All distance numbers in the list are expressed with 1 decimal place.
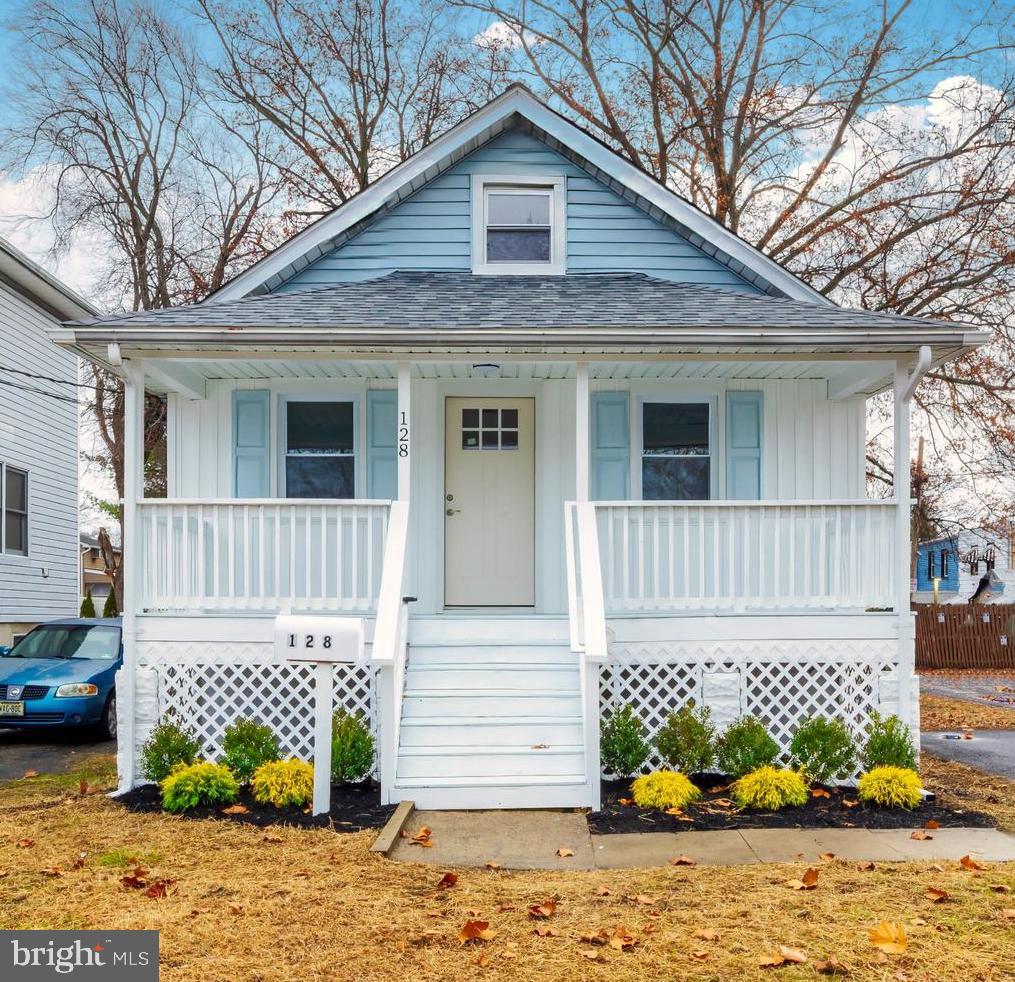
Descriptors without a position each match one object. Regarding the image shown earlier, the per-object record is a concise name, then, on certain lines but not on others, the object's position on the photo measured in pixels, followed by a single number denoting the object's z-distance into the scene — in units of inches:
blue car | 451.8
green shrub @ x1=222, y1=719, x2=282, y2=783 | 321.1
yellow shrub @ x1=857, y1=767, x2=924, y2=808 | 299.7
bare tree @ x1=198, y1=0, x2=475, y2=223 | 841.5
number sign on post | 285.9
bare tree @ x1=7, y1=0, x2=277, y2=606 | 827.4
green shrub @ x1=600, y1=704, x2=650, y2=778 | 326.3
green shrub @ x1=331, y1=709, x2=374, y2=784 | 320.2
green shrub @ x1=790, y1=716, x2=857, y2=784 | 323.3
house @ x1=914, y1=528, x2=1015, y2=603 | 1720.0
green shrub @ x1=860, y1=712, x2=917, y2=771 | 326.3
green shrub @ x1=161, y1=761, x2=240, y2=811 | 297.6
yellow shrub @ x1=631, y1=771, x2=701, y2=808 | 294.7
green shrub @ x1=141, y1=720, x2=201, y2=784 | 328.5
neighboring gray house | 649.0
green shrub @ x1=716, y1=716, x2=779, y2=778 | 323.3
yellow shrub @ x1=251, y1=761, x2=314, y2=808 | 296.8
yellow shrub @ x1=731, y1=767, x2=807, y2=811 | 294.4
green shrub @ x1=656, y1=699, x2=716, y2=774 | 328.2
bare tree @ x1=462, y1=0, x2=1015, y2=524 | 703.7
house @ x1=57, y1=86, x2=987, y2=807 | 339.0
